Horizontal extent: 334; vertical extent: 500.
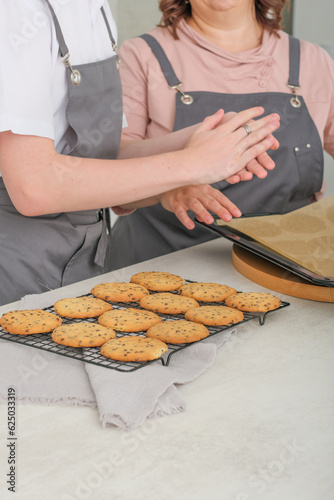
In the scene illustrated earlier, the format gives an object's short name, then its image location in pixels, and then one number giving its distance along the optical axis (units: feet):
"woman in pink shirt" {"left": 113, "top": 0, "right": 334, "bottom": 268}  6.38
